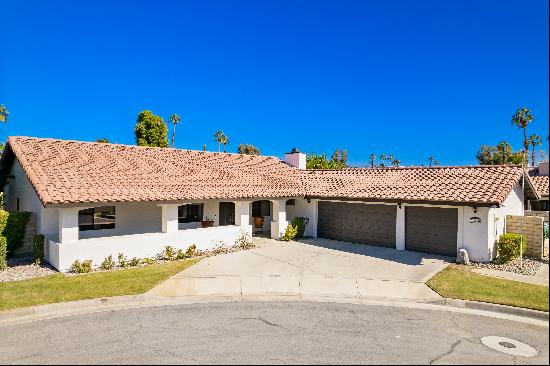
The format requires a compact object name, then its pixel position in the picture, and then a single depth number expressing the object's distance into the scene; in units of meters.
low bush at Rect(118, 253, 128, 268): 14.24
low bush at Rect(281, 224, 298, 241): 20.17
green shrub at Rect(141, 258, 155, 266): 14.89
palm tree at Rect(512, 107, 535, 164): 46.03
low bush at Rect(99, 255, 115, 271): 13.89
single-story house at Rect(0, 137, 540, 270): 14.60
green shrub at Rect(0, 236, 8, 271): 13.59
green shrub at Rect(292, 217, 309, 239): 20.89
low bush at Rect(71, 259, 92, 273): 13.28
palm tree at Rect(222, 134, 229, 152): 80.00
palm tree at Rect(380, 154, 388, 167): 102.31
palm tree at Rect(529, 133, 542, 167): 51.06
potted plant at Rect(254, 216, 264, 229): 22.80
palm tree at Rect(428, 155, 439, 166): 87.88
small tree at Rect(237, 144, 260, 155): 90.94
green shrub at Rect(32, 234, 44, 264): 14.70
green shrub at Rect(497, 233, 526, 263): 14.62
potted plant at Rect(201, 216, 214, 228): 20.34
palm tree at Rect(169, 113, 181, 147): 71.96
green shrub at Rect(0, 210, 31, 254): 14.81
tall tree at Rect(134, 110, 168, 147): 43.53
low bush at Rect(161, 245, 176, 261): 15.69
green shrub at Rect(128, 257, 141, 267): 14.48
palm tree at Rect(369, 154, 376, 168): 100.22
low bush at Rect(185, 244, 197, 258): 16.30
